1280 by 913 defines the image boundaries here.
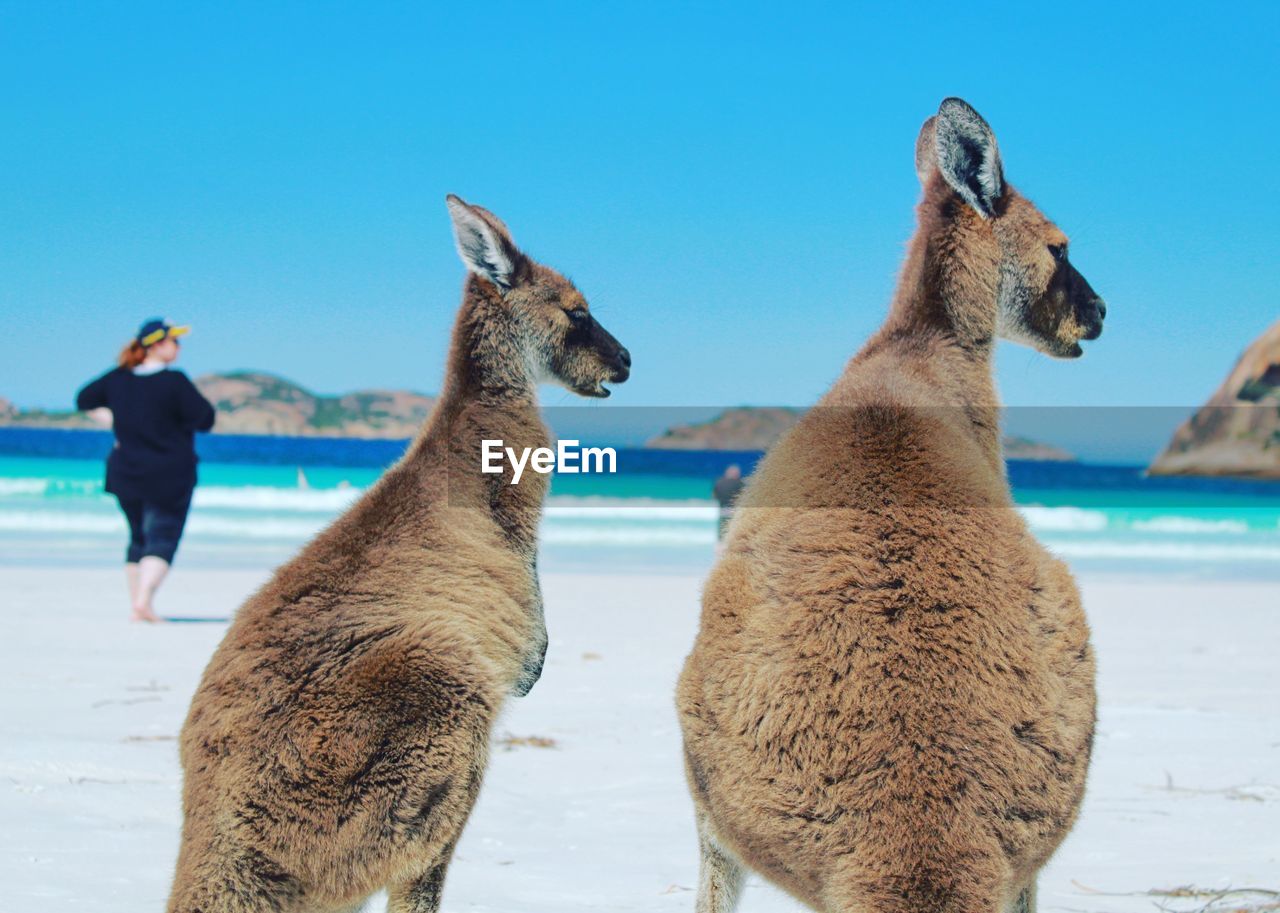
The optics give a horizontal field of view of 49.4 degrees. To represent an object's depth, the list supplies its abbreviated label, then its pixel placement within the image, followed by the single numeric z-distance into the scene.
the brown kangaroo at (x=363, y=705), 2.61
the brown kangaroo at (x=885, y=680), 2.21
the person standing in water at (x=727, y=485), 14.80
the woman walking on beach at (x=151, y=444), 8.73
